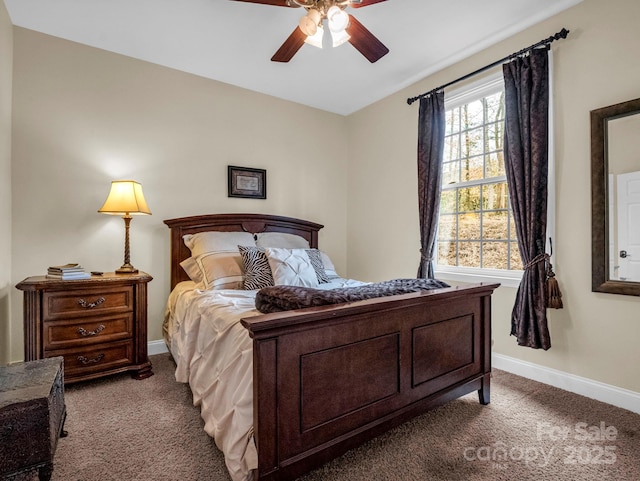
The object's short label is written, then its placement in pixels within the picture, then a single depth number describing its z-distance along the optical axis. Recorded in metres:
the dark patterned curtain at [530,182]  2.38
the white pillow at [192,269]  2.87
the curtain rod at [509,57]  2.34
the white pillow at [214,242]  2.94
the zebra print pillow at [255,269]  2.62
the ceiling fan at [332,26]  1.82
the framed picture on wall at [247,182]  3.49
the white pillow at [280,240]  3.31
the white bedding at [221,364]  1.36
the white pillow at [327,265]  3.25
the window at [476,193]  2.83
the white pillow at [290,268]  2.56
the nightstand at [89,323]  2.18
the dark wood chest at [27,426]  1.22
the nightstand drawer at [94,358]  2.28
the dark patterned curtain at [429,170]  3.13
